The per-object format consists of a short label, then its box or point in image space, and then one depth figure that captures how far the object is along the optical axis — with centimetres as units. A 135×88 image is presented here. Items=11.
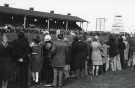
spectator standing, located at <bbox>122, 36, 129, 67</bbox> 1808
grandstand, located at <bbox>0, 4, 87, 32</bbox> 4006
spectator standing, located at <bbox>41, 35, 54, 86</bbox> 1189
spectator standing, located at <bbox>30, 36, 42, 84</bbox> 1181
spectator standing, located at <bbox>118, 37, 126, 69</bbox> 1723
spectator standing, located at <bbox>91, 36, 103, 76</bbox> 1475
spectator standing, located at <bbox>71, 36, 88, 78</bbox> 1359
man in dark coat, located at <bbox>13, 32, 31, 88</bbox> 1005
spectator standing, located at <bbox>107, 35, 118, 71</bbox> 1662
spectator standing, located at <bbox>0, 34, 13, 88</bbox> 950
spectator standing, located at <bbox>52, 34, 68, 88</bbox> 1190
